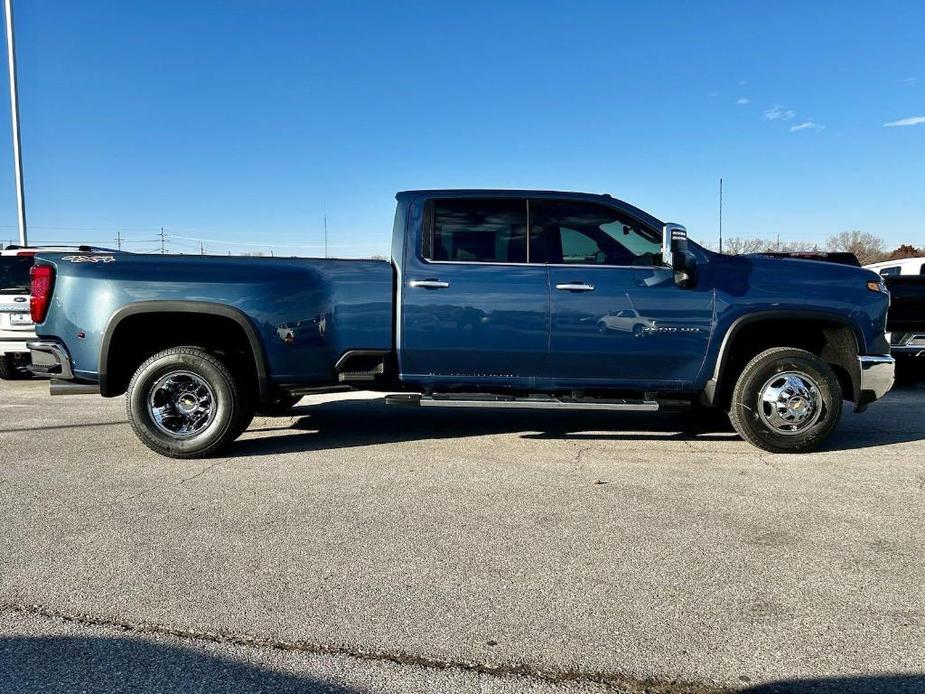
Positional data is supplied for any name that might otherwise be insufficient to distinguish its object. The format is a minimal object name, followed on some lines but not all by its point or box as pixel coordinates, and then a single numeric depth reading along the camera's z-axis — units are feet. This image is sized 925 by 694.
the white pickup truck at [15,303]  27.22
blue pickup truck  16.69
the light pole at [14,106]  55.72
